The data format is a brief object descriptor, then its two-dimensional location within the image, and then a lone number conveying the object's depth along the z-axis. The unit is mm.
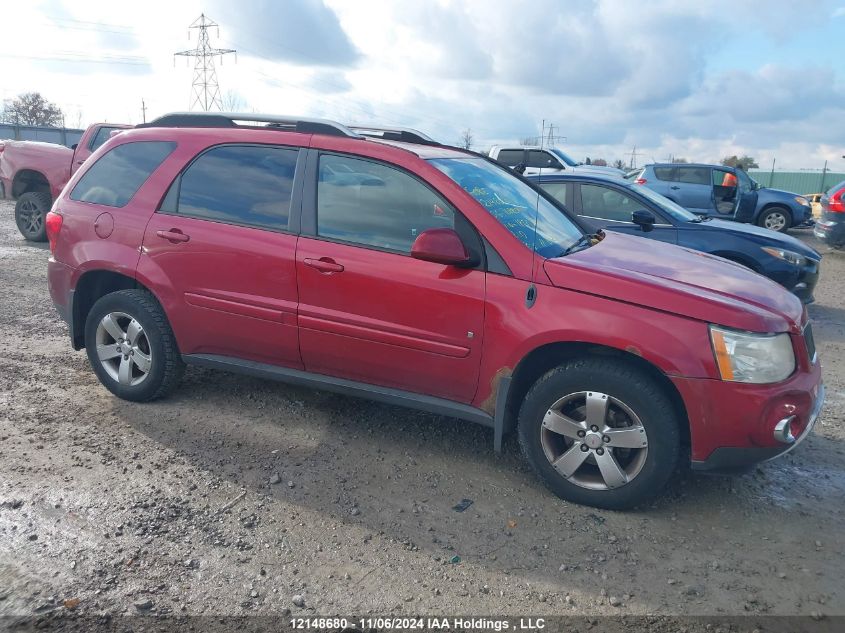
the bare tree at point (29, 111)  54062
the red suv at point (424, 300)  3320
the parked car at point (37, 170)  11414
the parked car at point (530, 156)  15820
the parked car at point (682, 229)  7367
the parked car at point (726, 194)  15406
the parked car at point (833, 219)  12383
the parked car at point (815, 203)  20747
